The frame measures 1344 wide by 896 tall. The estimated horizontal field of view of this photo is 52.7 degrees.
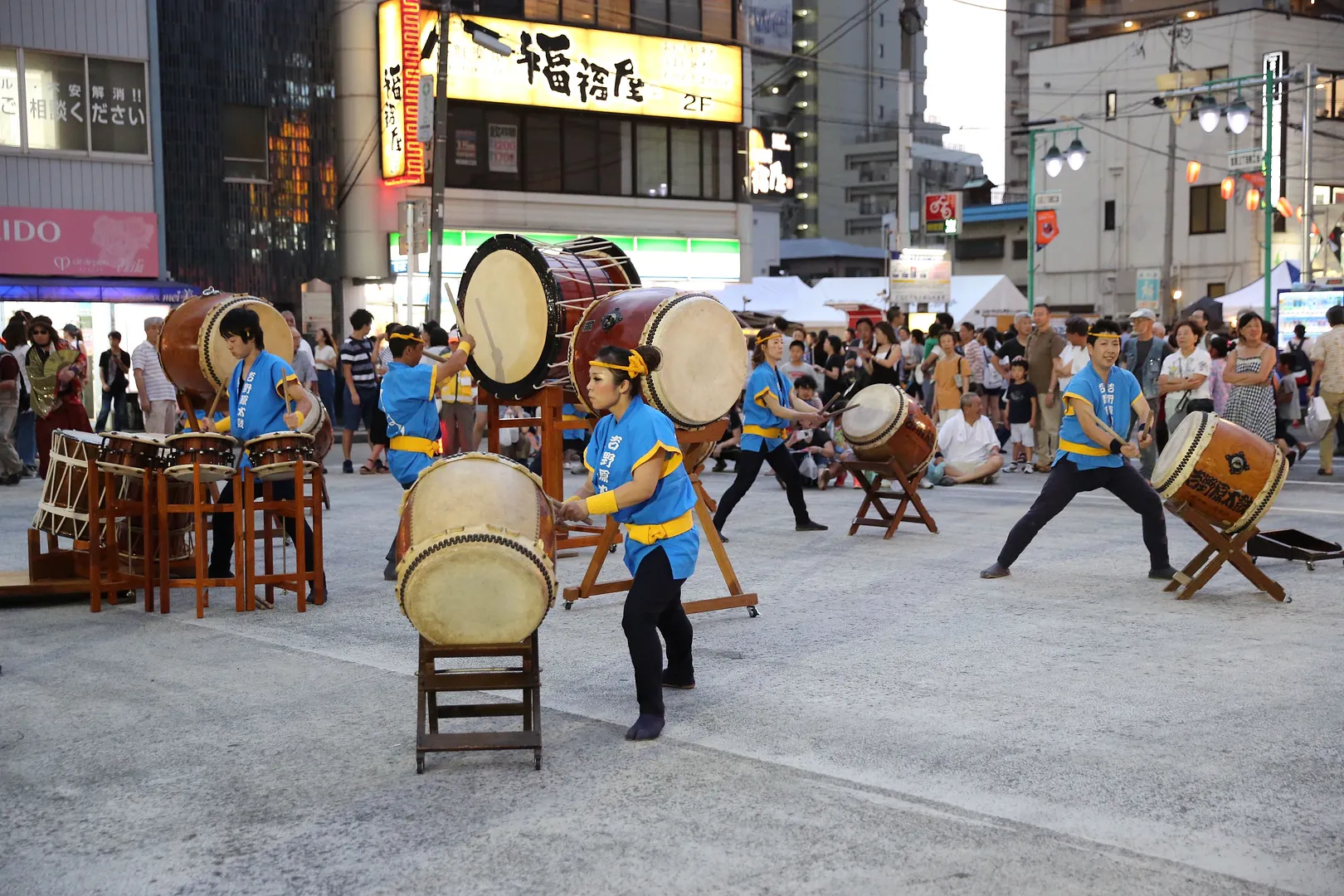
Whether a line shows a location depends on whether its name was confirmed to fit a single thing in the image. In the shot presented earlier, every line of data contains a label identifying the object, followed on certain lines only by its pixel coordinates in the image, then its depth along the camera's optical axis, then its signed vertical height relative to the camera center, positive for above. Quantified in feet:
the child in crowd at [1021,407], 49.98 -2.44
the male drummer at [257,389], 26.00 -0.80
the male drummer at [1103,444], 26.58 -2.04
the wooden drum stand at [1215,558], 24.75 -4.03
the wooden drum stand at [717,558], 24.11 -4.11
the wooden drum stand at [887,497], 34.32 -3.98
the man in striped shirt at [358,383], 50.93 -1.43
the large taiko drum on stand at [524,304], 29.07 +0.89
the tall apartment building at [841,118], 248.93 +41.94
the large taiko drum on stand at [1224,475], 24.57 -2.46
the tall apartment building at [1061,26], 148.46 +40.87
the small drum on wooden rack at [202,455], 24.59 -1.95
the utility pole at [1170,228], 113.91 +10.00
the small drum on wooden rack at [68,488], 25.95 -2.67
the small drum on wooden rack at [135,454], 24.77 -1.93
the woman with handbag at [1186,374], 38.91 -1.02
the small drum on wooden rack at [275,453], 24.88 -1.94
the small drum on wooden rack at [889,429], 34.30 -2.22
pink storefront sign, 65.57 +5.24
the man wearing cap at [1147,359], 41.70 -0.62
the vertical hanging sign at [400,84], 79.30 +15.44
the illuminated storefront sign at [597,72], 87.25 +18.43
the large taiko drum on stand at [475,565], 15.48 -2.51
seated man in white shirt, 46.78 -3.78
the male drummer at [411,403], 27.14 -1.14
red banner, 108.68 +9.16
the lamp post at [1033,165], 83.87 +11.20
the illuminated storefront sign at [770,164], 110.42 +15.01
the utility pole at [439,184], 59.52 +7.16
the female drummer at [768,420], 32.30 -1.86
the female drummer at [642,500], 16.94 -1.95
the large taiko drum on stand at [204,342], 29.37 +0.13
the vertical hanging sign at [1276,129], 82.74 +14.37
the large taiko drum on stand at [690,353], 23.36 -0.16
